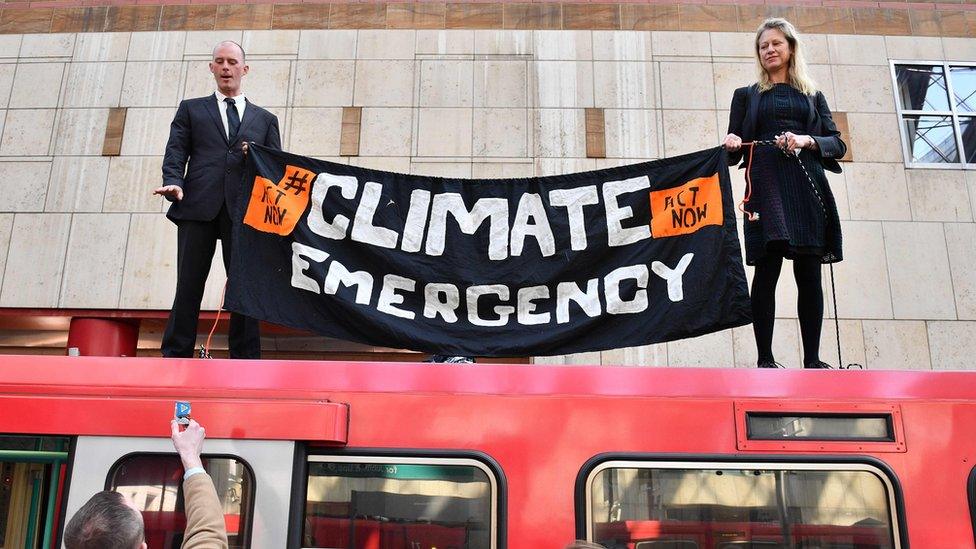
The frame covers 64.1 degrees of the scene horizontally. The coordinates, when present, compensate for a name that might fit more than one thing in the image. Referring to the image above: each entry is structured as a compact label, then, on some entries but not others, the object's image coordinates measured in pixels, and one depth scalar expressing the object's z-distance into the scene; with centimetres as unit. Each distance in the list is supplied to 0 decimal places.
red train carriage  283
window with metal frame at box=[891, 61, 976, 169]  956
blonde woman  389
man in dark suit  399
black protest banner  377
